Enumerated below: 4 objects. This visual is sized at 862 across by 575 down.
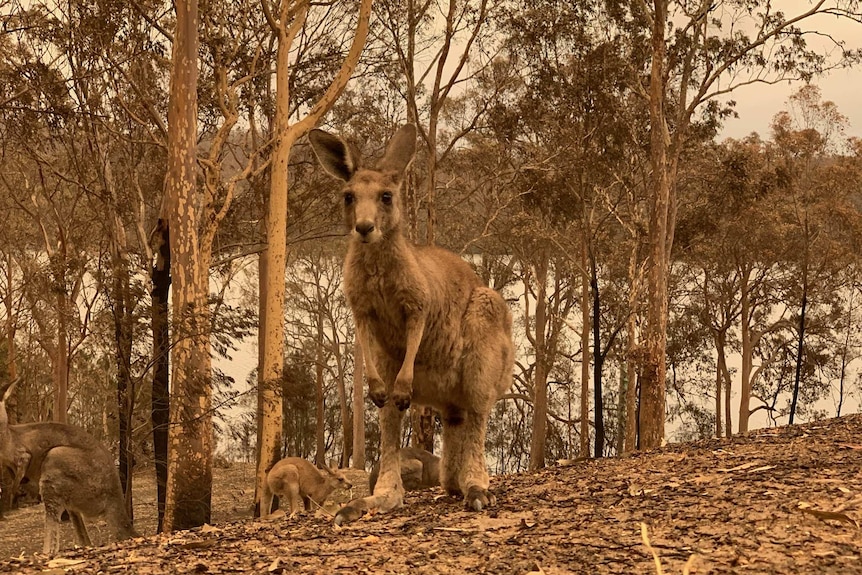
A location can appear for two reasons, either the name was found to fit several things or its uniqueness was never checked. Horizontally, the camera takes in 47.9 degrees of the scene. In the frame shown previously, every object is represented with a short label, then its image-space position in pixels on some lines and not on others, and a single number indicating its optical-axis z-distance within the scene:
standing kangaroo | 4.60
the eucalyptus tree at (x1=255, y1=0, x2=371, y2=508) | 11.29
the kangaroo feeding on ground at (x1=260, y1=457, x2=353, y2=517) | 10.93
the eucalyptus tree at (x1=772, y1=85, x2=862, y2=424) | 24.28
